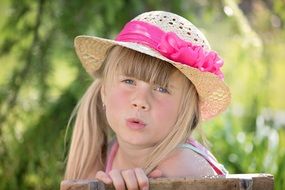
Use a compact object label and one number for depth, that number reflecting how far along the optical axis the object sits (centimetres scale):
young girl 268
